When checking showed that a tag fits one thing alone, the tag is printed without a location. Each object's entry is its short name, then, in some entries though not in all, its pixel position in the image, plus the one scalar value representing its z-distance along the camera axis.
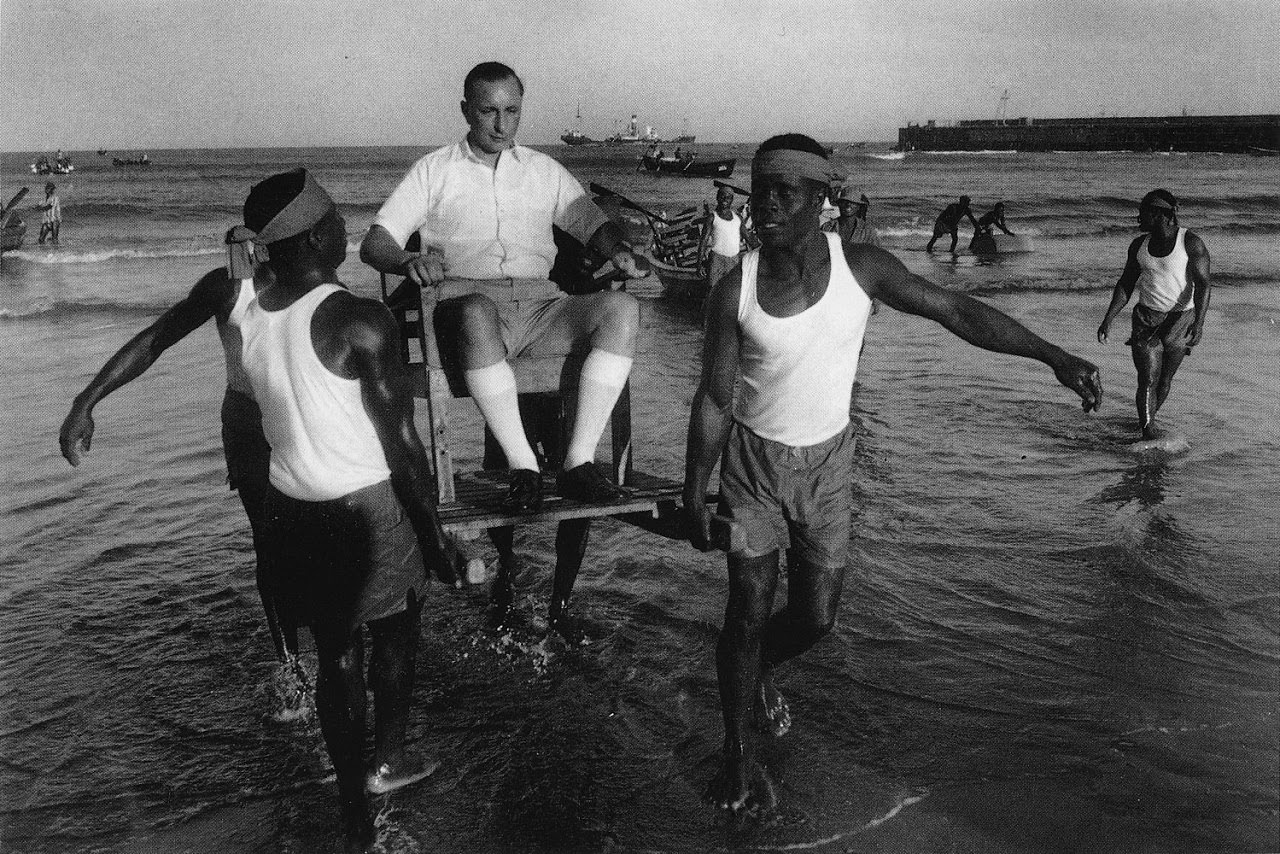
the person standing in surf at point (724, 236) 14.31
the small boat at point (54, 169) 70.00
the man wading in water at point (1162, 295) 7.95
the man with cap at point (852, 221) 11.09
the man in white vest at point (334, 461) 3.05
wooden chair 4.00
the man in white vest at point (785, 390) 3.49
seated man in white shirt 4.18
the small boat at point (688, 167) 60.73
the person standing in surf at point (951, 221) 25.16
